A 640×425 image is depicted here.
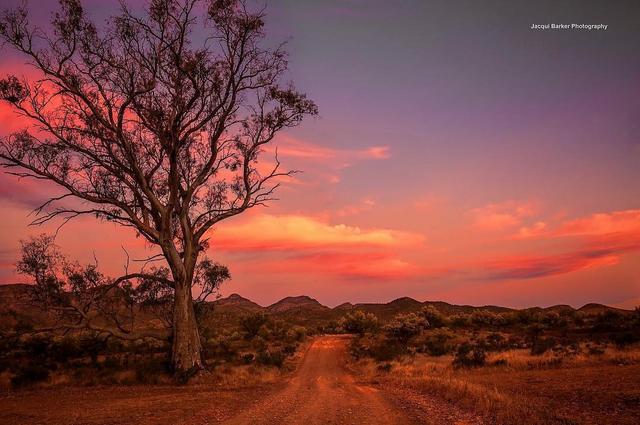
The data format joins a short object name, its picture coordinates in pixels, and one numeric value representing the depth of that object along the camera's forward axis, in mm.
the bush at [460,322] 55712
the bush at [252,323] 51344
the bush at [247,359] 25320
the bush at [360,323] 60750
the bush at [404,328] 44784
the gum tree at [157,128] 17219
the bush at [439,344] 29306
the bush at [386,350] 28047
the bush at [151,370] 17531
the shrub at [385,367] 23250
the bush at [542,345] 24594
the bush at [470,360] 21391
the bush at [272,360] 24219
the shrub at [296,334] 47844
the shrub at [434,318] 56747
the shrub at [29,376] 17438
